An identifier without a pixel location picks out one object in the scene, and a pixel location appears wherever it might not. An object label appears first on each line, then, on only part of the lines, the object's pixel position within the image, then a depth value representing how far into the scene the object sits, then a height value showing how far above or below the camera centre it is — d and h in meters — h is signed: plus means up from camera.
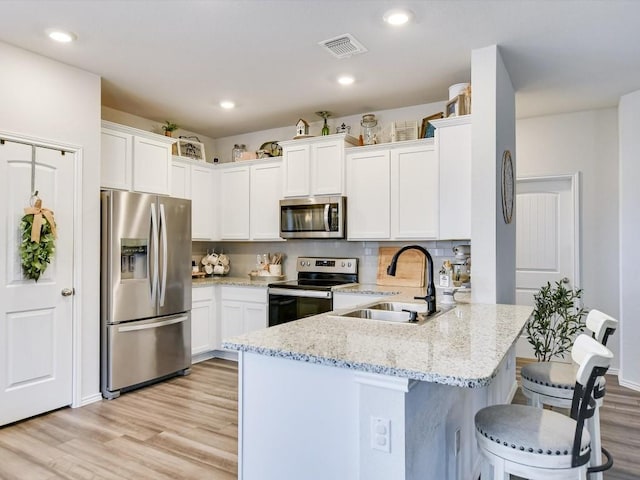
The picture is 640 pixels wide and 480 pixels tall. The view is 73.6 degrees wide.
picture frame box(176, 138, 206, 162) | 5.02 +1.14
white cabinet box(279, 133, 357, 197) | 4.41 +0.83
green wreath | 3.06 -0.04
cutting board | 4.21 -0.27
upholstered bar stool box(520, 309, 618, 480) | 2.06 -0.71
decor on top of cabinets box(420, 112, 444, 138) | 4.02 +1.12
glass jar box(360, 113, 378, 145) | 4.48 +1.25
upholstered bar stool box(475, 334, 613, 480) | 1.40 -0.68
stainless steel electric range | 4.16 -0.45
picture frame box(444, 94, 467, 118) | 3.55 +1.16
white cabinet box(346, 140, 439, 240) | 3.98 +0.50
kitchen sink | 2.33 -0.40
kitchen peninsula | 1.34 -0.55
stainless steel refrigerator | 3.60 -0.41
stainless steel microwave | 4.39 +0.28
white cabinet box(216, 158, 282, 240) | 4.94 +0.52
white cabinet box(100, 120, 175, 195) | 3.82 +0.79
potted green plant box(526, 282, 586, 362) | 3.65 -0.59
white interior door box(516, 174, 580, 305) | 4.64 +0.11
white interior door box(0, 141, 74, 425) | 3.01 -0.43
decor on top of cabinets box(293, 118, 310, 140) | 4.63 +1.24
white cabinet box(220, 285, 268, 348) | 4.58 -0.73
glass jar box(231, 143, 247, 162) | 5.38 +1.19
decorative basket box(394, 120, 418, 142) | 4.22 +1.12
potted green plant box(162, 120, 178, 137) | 4.71 +1.27
